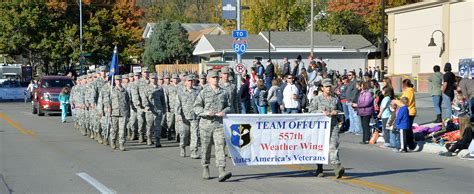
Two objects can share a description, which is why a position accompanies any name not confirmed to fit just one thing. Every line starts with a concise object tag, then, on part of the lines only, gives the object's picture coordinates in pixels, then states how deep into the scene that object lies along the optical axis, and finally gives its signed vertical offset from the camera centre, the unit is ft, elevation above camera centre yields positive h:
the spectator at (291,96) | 72.28 -2.30
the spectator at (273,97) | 77.61 -2.54
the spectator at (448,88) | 68.80 -1.45
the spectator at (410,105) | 57.47 -2.66
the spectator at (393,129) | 57.93 -4.45
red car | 109.09 -2.89
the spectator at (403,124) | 56.49 -3.98
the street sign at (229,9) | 89.71 +7.90
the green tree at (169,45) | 235.61 +9.20
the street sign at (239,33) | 84.74 +4.66
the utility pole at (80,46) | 189.47 +6.33
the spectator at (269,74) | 93.45 -0.12
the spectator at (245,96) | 78.38 -2.46
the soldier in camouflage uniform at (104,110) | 59.31 -3.03
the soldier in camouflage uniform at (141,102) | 61.82 -2.43
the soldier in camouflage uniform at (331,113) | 39.88 -2.22
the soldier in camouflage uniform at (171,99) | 64.08 -2.24
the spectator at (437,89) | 71.61 -1.61
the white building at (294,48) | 196.13 +6.82
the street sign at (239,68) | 85.71 +0.61
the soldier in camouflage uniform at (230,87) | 40.65 -0.79
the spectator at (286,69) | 91.86 +0.51
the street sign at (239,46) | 84.99 +3.18
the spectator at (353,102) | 70.44 -3.02
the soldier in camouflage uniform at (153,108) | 61.67 -2.95
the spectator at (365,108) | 63.05 -3.08
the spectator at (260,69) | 97.68 +0.55
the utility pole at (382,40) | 111.20 +5.08
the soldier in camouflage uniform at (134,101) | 62.08 -2.35
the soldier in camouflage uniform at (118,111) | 58.49 -3.02
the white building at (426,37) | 139.74 +7.34
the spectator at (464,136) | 53.16 -4.62
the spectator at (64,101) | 92.79 -3.49
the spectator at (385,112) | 60.54 -3.29
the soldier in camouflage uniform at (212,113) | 39.14 -2.12
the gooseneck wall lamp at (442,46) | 144.46 +5.29
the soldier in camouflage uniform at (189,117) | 49.44 -2.99
